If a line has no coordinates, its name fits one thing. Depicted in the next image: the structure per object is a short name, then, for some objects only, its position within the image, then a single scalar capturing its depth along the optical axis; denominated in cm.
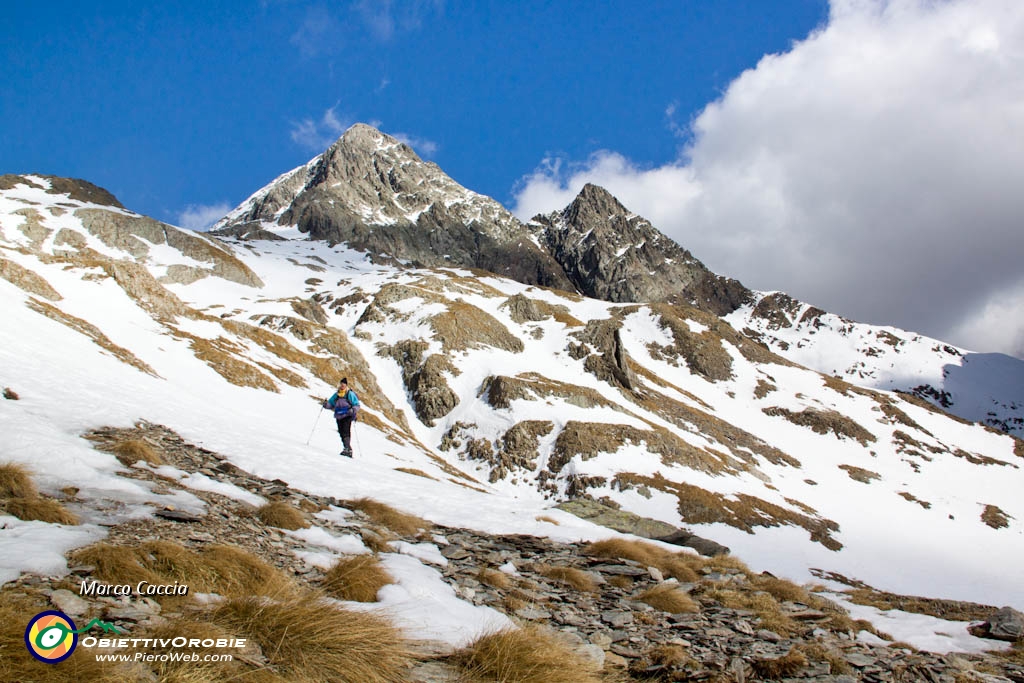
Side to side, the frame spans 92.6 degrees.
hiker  2064
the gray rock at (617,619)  719
